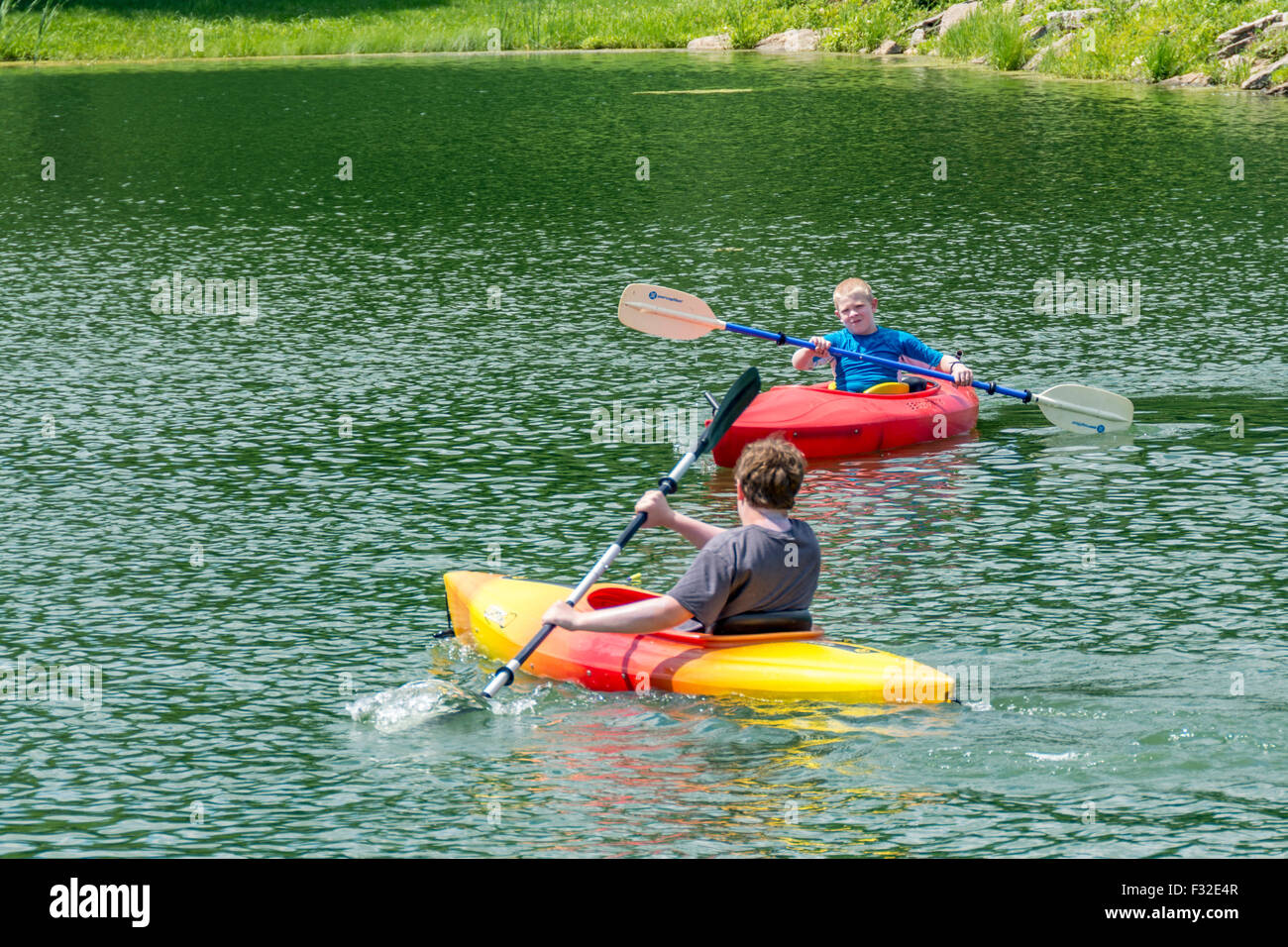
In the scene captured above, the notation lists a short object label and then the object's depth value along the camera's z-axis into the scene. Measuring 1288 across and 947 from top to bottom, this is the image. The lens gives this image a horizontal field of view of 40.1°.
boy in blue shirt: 12.03
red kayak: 11.61
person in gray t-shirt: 7.32
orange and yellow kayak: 7.38
